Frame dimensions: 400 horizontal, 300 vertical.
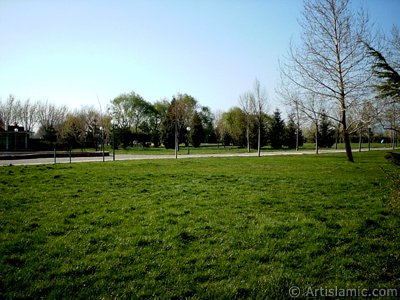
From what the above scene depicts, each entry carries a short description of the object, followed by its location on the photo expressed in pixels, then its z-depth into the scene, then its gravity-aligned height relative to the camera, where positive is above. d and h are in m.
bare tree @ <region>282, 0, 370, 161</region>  20.61 +6.60
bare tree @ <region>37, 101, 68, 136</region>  81.75 +10.32
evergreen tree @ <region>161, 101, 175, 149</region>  59.28 +3.40
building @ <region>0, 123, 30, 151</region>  46.41 +1.12
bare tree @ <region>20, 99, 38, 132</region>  80.25 +9.79
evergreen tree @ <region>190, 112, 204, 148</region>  66.38 +3.81
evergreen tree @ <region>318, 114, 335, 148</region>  65.42 +2.36
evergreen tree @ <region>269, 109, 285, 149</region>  64.81 +3.88
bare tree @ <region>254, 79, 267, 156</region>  38.22 +6.64
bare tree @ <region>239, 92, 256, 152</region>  45.14 +7.40
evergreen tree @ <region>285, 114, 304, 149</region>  66.84 +2.42
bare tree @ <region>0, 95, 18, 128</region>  75.94 +10.81
